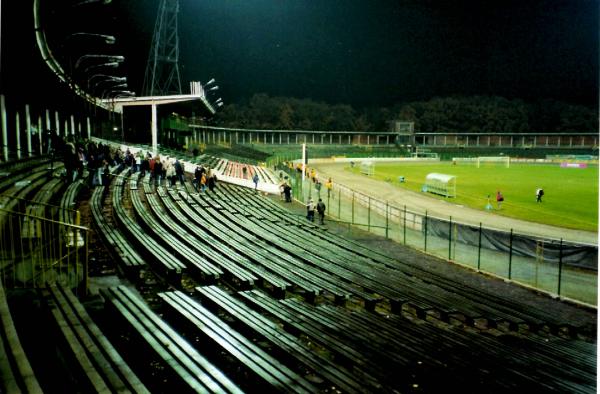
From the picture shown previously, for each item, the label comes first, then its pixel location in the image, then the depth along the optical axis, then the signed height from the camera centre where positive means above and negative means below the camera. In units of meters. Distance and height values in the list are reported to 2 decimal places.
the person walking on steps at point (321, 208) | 24.39 -3.63
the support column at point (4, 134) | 17.37 -0.10
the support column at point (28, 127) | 24.37 +0.22
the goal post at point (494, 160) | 88.51 -4.89
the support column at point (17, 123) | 22.89 +0.38
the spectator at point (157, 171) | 26.17 -2.01
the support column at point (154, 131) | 36.28 +0.07
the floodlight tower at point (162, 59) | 59.81 +9.31
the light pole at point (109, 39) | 18.32 +3.40
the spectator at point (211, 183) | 27.81 -2.78
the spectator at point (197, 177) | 27.44 -2.44
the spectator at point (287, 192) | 30.50 -3.58
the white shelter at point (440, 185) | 39.88 -4.25
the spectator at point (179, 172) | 27.61 -2.18
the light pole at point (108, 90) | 41.38 +3.44
